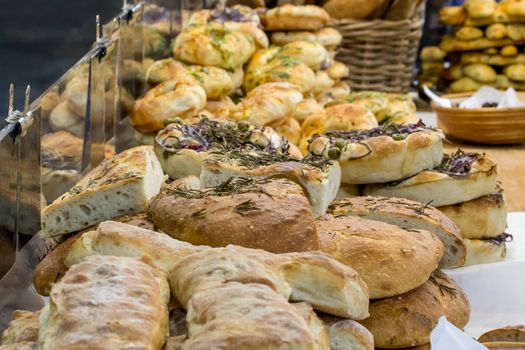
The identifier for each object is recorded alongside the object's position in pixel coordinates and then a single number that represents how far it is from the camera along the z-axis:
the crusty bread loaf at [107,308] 1.10
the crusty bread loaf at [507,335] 1.73
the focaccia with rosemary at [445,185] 2.45
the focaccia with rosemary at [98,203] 1.90
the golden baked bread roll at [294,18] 4.80
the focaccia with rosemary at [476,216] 2.48
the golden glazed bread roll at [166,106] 3.33
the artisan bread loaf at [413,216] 2.05
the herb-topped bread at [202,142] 2.27
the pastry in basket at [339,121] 3.53
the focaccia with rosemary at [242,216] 1.61
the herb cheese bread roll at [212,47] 3.93
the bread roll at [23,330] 1.28
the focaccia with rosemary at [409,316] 1.71
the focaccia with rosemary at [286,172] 1.93
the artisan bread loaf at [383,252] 1.71
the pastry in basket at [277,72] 4.08
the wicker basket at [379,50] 5.77
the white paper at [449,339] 1.36
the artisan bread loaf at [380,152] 2.41
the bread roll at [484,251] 2.46
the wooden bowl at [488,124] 4.92
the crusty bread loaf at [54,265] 1.78
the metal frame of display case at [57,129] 1.99
